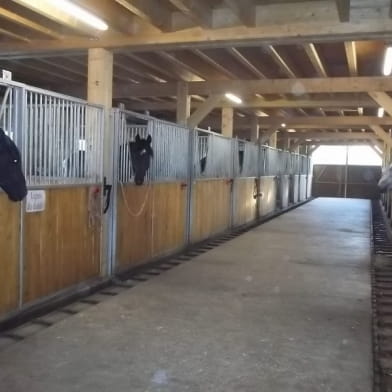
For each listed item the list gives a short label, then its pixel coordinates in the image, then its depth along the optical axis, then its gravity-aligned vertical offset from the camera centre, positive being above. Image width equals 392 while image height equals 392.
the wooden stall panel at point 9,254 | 3.41 -0.60
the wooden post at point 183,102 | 8.12 +1.11
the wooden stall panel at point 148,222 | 5.23 -0.60
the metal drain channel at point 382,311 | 2.89 -1.16
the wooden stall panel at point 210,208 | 7.55 -0.60
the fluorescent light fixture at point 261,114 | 12.26 +1.47
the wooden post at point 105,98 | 4.87 +0.72
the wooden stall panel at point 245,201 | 9.81 -0.60
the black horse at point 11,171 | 3.29 -0.03
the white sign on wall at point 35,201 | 3.68 -0.25
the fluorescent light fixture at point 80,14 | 4.14 +1.34
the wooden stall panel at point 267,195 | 12.19 -0.58
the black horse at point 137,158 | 5.21 +0.12
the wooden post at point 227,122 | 10.04 +0.99
